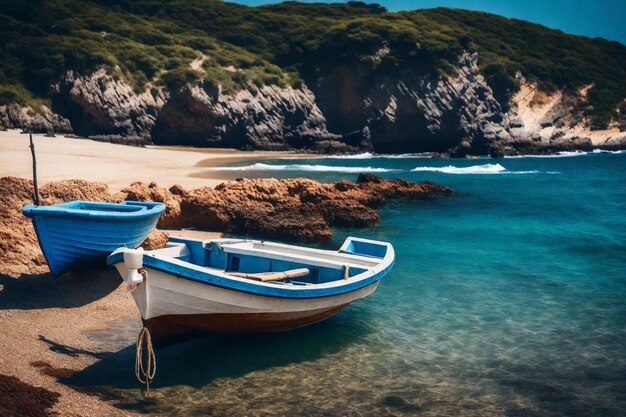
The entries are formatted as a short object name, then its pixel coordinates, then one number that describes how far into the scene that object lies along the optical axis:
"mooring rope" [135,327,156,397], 7.72
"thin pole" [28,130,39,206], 12.78
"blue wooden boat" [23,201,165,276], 10.58
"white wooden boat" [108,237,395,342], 8.00
